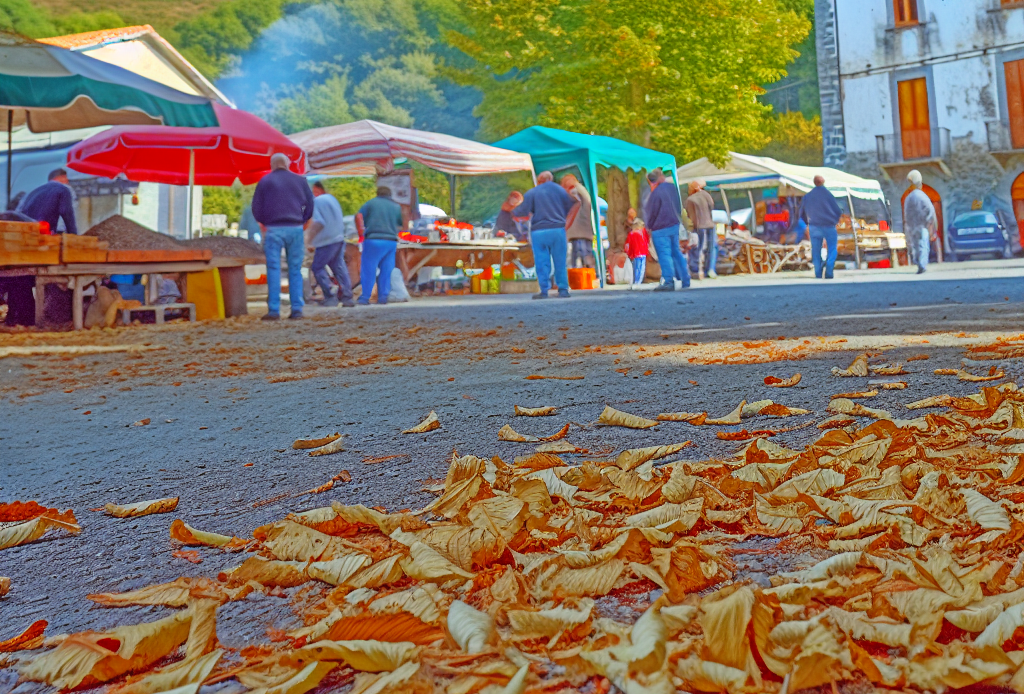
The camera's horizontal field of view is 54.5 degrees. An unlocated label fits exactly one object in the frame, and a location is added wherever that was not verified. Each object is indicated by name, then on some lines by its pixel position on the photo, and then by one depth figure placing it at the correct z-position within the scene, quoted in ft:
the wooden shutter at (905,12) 99.14
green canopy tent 55.72
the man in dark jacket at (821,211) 52.34
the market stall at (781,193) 75.05
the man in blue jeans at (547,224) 42.19
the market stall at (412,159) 49.19
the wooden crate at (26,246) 27.81
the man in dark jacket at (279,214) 33.78
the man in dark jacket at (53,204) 34.83
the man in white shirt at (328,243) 42.63
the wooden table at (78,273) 29.48
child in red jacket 58.18
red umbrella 41.63
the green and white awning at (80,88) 27.09
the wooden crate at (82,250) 29.43
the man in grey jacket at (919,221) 54.54
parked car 89.81
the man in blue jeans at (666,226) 44.14
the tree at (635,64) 74.49
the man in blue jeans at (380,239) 42.11
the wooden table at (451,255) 52.70
